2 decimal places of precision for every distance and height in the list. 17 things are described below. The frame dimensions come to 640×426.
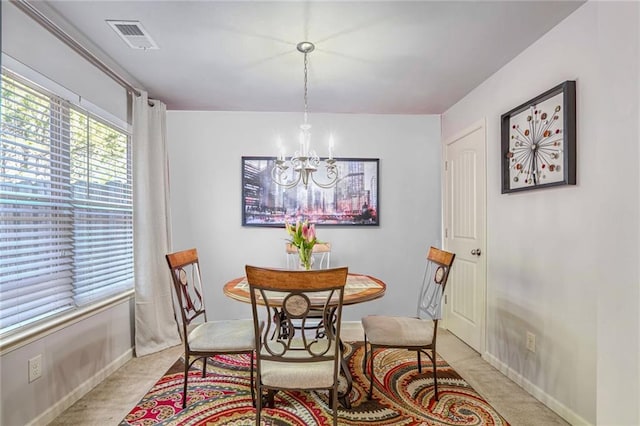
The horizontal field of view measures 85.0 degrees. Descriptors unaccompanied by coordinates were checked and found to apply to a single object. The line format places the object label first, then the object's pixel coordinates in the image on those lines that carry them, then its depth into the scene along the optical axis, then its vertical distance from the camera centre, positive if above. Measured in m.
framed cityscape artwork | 3.82 +0.15
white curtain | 2.97 -0.18
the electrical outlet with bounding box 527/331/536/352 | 2.35 -0.90
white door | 3.05 -0.21
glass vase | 2.44 -0.32
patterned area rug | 2.08 -1.23
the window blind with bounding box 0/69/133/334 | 1.86 +0.05
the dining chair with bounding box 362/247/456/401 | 2.23 -0.78
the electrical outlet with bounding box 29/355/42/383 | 1.92 -0.86
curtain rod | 1.90 +1.10
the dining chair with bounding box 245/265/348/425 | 1.70 -0.70
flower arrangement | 2.40 -0.17
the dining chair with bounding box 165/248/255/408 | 2.16 -0.79
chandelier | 2.39 +0.38
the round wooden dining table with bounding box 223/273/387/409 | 2.08 -0.52
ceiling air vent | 2.13 +1.15
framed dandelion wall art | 2.05 +0.45
